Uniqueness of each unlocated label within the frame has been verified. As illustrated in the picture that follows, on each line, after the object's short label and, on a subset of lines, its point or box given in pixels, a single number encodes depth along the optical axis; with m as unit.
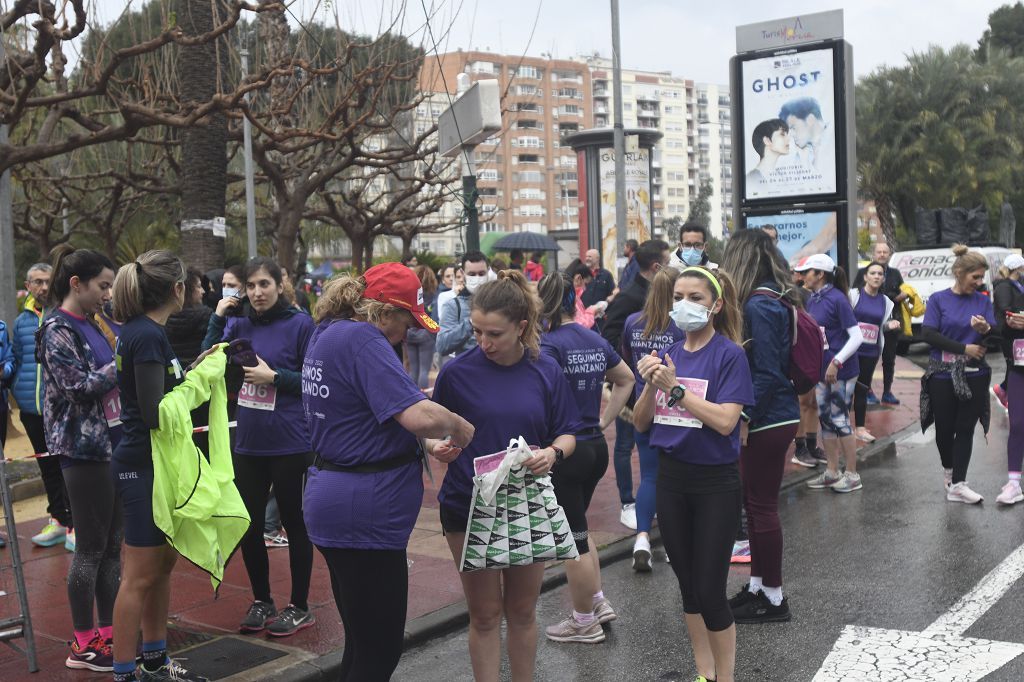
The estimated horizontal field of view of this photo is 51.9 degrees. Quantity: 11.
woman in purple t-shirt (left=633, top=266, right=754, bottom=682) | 4.20
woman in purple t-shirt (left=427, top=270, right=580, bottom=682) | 3.71
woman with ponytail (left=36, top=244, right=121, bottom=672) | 4.77
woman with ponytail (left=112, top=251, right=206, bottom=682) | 4.17
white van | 20.39
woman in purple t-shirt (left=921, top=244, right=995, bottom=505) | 7.76
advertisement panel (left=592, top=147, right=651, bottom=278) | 25.42
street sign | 9.38
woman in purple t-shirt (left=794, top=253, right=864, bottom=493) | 8.45
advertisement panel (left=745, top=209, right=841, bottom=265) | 14.53
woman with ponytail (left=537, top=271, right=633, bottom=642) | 5.14
